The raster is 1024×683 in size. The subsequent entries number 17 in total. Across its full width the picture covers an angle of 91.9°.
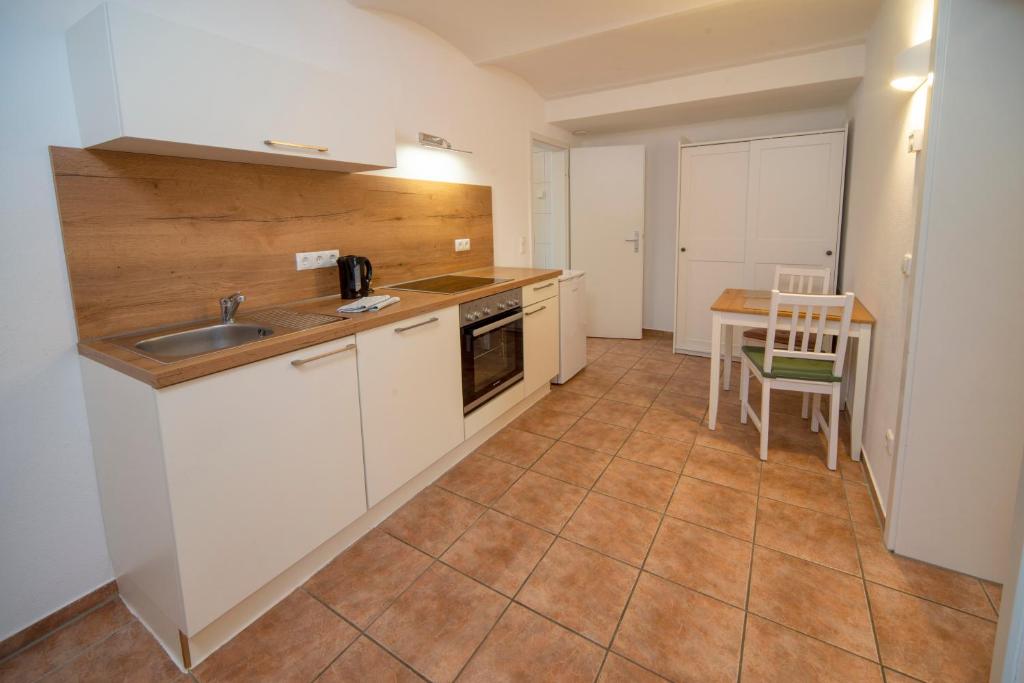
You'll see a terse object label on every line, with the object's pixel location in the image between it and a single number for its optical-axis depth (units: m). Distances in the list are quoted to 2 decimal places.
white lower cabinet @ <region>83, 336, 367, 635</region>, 1.32
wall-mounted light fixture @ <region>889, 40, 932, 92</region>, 1.78
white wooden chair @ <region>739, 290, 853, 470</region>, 2.36
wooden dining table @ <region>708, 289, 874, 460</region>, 2.47
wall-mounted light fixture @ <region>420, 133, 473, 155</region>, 2.79
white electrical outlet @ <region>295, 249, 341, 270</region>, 2.21
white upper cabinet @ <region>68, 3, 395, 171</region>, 1.36
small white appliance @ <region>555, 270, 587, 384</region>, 3.59
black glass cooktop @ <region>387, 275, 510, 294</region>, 2.55
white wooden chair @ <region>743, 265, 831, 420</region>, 3.17
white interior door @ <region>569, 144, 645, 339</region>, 4.76
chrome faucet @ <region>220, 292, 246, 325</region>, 1.81
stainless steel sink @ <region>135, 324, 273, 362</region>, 1.64
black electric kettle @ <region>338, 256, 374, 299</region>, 2.29
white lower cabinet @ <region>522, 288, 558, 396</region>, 3.11
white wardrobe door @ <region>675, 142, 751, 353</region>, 4.18
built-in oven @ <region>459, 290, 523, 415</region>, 2.50
